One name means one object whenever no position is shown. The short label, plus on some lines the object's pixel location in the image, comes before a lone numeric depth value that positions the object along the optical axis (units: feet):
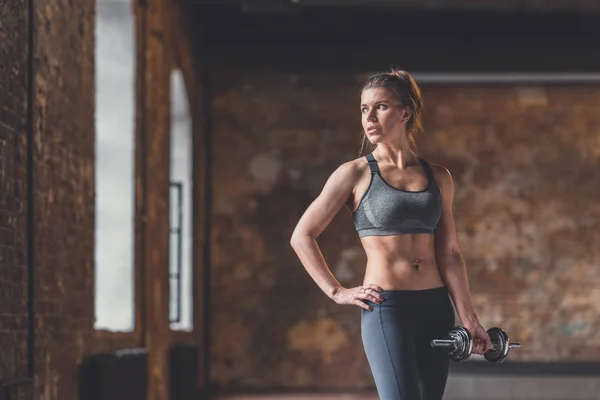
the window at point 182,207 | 50.87
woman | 15.27
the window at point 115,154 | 36.26
